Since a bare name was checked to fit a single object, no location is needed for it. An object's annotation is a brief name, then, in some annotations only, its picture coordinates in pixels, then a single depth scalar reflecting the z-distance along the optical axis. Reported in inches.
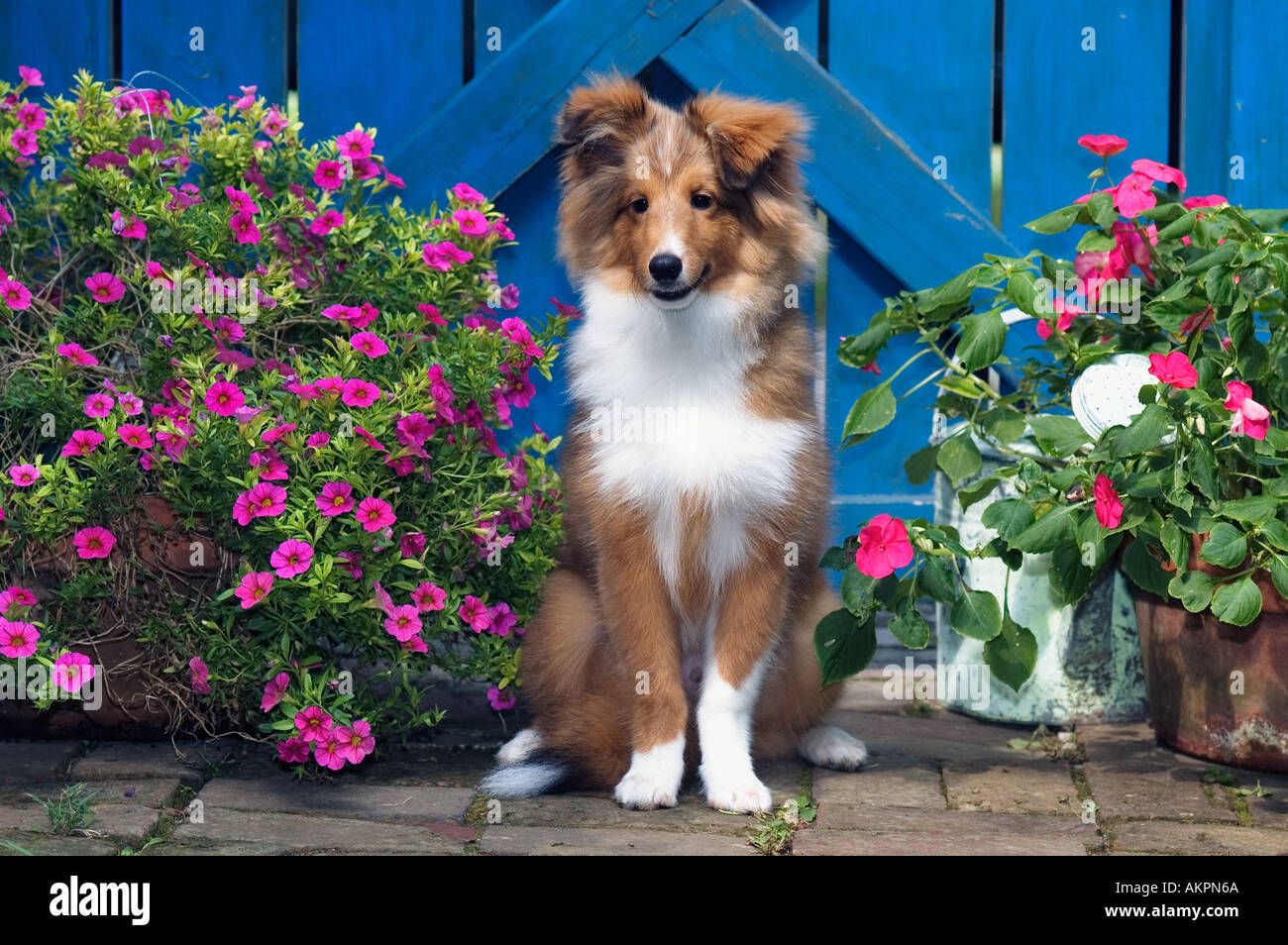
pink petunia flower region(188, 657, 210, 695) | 142.8
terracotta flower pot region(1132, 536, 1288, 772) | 144.1
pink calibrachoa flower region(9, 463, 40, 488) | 141.9
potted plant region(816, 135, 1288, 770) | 132.1
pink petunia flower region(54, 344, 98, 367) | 145.2
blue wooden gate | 189.2
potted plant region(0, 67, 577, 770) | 141.3
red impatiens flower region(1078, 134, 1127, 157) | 149.5
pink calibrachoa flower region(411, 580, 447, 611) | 146.6
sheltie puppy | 140.3
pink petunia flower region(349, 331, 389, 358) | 147.1
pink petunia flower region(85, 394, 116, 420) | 142.9
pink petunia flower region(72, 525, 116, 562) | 143.5
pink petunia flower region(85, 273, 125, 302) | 150.6
